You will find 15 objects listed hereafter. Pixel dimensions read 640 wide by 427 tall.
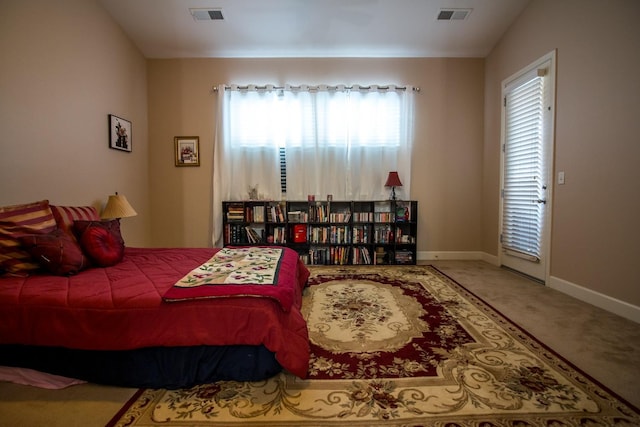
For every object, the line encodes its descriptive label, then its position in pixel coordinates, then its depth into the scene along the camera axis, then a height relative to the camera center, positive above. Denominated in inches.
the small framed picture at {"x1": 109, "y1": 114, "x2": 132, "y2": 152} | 139.6 +30.5
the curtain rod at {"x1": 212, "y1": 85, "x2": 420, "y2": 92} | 170.4 +63.1
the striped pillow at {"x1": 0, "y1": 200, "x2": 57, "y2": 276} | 72.8 -9.6
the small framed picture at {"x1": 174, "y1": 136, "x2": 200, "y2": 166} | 174.7 +26.9
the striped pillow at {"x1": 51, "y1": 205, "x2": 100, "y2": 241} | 91.7 -6.9
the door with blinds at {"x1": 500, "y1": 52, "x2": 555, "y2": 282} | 128.2 +14.7
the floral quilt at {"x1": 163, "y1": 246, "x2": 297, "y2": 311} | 62.2 -19.7
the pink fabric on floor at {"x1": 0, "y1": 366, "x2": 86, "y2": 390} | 62.3 -38.8
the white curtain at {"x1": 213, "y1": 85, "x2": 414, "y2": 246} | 171.9 +32.7
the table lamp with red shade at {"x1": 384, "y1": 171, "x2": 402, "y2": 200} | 167.2 +9.9
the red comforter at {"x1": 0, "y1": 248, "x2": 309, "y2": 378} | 59.4 -25.5
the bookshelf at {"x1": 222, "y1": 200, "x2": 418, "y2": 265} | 169.3 -19.0
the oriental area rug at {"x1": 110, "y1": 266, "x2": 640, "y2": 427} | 53.0 -39.0
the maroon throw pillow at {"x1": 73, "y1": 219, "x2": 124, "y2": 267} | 86.7 -14.3
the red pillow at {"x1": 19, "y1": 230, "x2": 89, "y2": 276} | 75.2 -14.8
